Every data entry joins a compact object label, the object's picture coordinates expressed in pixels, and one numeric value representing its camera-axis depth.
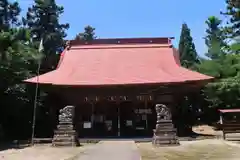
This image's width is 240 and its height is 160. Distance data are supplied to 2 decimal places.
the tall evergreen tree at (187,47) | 24.74
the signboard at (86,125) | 11.95
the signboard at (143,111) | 11.80
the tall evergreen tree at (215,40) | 19.15
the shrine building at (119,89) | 11.31
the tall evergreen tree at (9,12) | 20.57
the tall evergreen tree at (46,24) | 20.77
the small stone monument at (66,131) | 9.18
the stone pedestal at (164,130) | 8.87
